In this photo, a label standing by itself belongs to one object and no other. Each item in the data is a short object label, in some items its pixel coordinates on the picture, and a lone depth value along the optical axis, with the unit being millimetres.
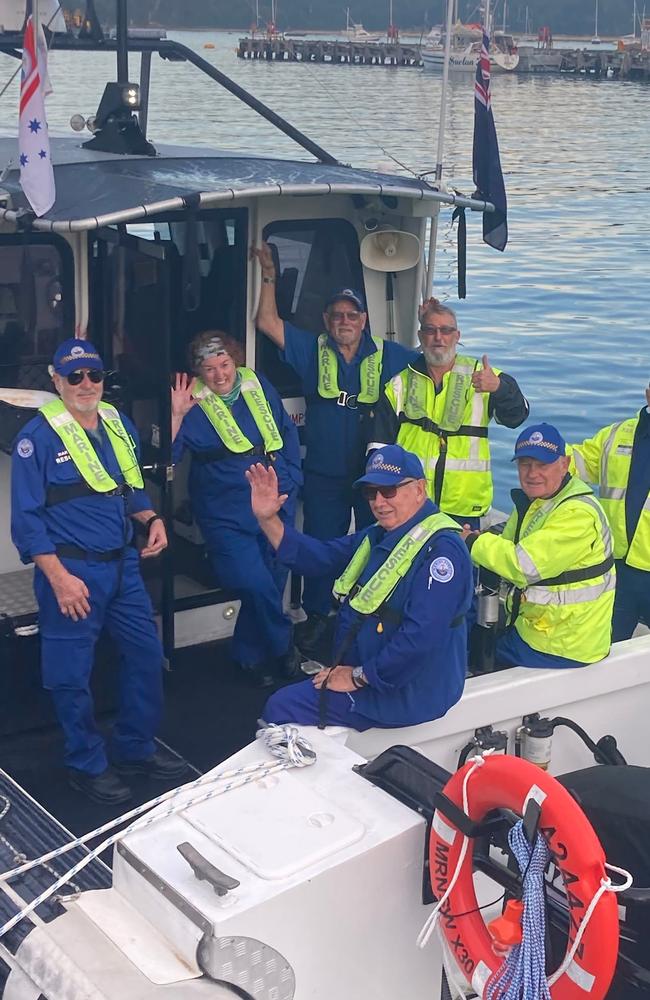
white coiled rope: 3404
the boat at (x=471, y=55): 81250
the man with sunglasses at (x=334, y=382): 6125
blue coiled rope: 3117
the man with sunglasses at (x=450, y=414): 5891
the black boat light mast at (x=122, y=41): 5773
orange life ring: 3039
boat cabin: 5398
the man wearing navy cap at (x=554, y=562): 4719
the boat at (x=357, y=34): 119000
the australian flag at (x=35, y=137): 5004
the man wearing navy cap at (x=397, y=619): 4258
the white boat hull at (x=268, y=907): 3088
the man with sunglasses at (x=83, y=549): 4777
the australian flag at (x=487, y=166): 6457
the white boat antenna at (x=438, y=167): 6172
